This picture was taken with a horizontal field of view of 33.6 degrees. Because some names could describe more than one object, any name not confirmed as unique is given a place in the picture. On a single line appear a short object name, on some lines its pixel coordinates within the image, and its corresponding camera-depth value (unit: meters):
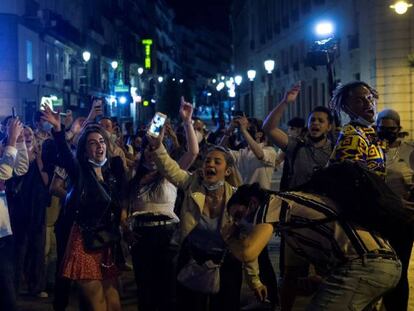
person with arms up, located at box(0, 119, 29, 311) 5.39
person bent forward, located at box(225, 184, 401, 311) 3.38
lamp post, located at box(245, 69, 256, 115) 27.62
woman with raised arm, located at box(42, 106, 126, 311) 5.46
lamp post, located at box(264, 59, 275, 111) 25.60
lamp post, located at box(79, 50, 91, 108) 45.59
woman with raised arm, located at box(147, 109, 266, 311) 4.96
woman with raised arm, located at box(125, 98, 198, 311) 5.79
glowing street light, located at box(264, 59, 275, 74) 25.60
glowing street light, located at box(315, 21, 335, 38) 14.17
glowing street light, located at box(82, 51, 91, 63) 30.11
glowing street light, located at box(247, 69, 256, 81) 27.62
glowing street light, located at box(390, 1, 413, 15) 15.25
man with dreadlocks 4.15
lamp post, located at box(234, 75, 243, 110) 32.25
